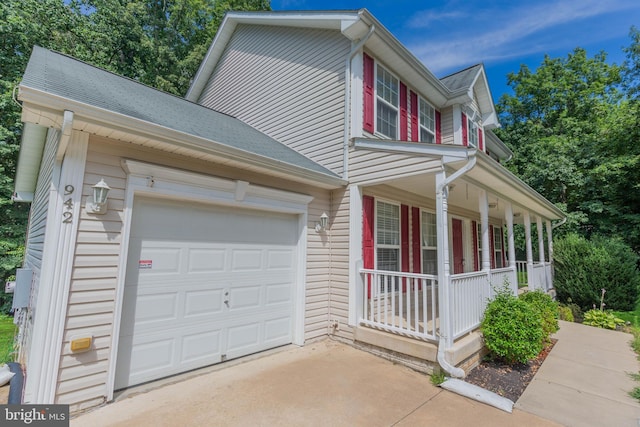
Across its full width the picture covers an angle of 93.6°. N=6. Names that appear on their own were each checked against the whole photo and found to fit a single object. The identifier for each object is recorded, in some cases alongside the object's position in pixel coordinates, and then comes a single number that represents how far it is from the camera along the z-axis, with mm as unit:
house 3004
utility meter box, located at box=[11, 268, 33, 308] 3775
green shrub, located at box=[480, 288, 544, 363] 4348
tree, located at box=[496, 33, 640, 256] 13188
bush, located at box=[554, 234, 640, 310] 8477
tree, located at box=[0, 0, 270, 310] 10447
